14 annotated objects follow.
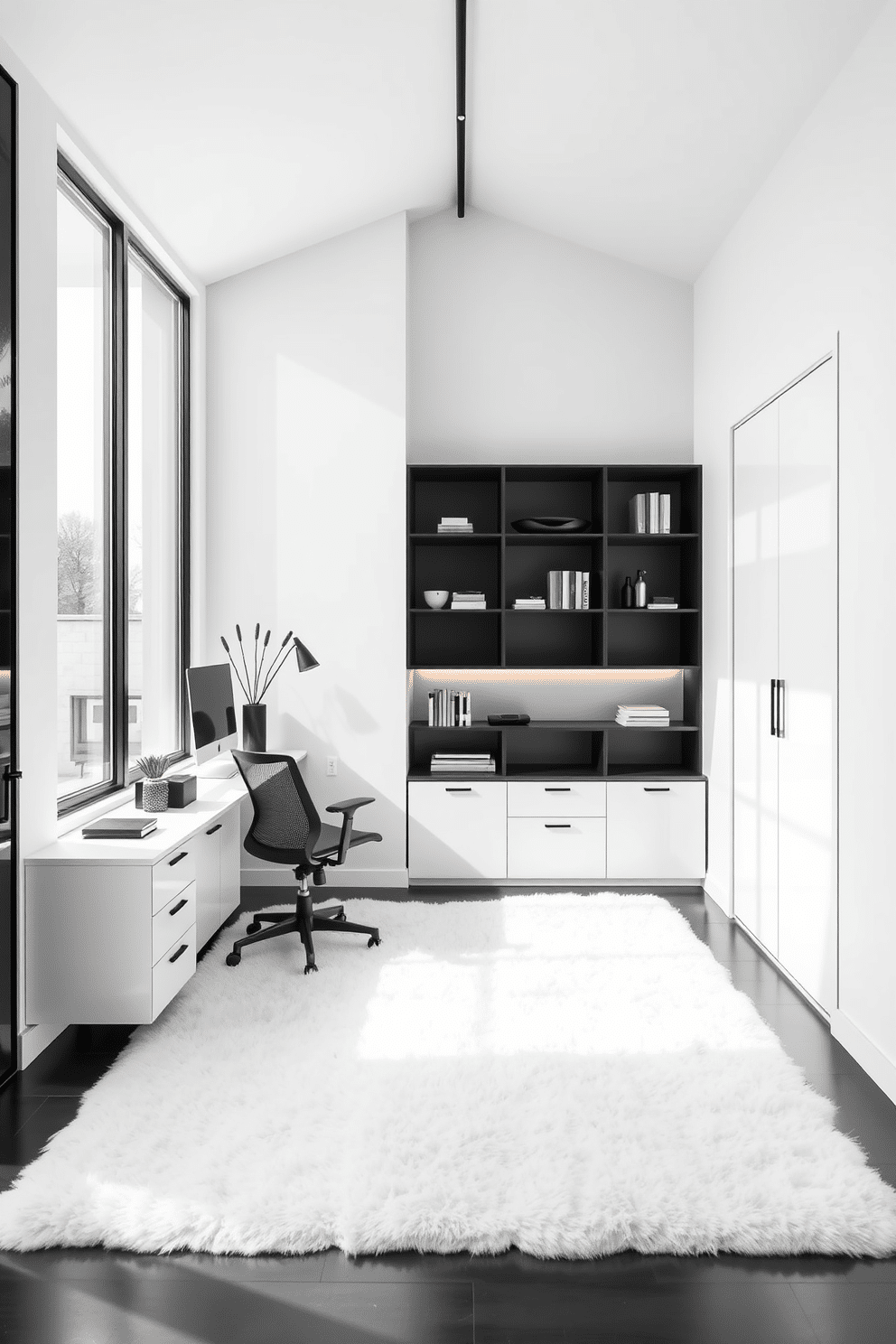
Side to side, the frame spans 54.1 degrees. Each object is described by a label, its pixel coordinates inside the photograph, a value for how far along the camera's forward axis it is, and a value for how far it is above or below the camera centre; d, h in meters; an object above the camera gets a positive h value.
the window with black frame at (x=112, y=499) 3.49 +0.74
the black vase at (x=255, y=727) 4.73 -0.34
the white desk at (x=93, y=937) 2.82 -0.88
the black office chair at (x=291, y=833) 3.62 -0.72
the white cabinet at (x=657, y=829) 4.87 -0.91
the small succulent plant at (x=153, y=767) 3.55 -0.42
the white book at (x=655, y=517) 4.95 +0.84
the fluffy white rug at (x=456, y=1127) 2.00 -1.26
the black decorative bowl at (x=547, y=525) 4.91 +0.79
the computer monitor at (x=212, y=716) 3.97 -0.25
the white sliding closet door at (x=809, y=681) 3.16 -0.06
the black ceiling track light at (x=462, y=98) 3.40 +2.55
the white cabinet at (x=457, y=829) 4.88 -0.92
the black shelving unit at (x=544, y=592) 5.23 +0.44
